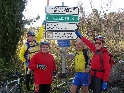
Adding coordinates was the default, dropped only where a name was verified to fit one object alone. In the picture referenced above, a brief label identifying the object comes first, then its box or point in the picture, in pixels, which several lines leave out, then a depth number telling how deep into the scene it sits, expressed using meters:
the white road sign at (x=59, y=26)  6.46
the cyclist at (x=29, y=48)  7.70
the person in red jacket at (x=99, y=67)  5.71
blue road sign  6.61
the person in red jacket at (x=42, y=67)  6.16
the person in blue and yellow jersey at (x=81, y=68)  6.24
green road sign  6.50
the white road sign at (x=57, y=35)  6.42
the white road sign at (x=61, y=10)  6.47
